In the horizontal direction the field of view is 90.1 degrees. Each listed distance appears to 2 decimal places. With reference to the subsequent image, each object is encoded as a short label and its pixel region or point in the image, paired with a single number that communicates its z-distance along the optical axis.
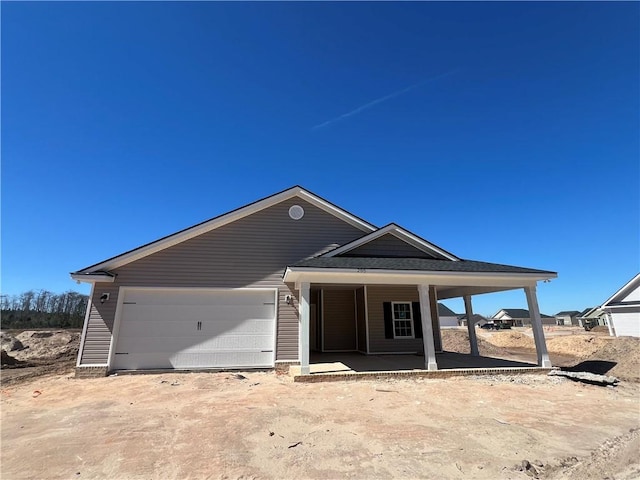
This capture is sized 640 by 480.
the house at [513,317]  69.81
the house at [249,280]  9.21
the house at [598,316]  41.17
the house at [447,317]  52.07
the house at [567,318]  76.06
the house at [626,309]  21.98
